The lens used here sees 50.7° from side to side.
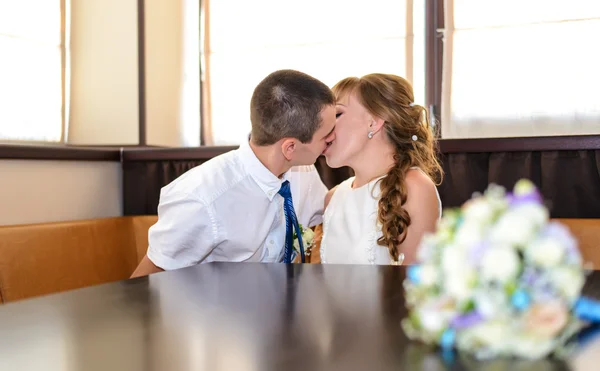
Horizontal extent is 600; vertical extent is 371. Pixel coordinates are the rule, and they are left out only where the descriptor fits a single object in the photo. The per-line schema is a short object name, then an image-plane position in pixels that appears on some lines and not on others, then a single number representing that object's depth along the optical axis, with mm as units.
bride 2322
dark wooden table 690
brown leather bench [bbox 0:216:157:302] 2645
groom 2178
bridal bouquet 630
